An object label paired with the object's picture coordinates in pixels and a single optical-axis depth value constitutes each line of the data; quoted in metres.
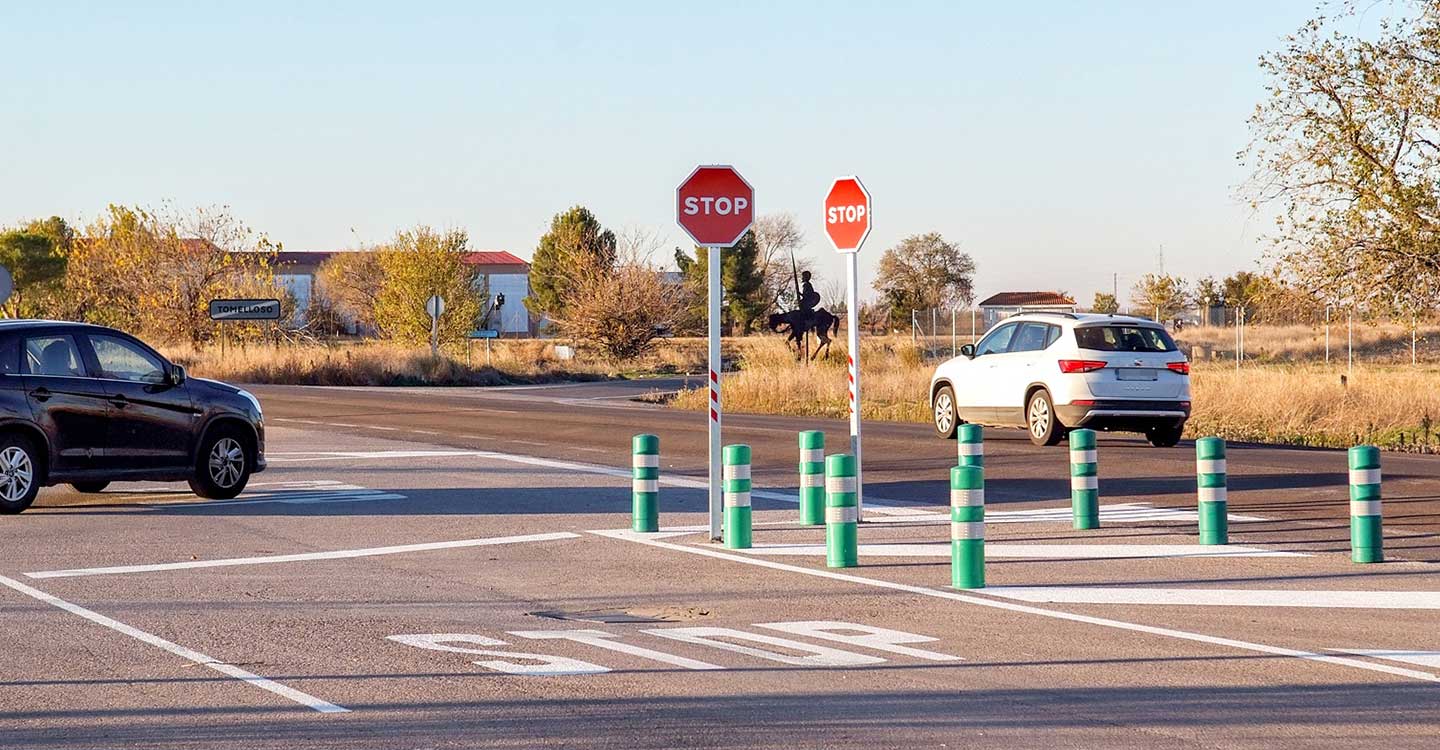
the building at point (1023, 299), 110.38
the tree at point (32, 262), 80.56
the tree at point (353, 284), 103.56
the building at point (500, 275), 132.00
